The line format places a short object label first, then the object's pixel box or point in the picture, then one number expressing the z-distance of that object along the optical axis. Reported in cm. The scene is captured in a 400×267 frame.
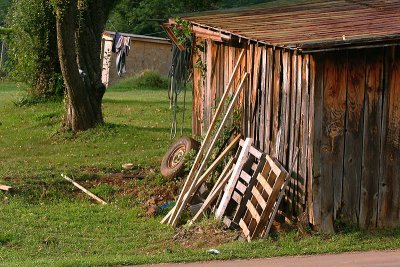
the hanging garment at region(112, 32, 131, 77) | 3528
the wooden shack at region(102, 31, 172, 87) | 3956
